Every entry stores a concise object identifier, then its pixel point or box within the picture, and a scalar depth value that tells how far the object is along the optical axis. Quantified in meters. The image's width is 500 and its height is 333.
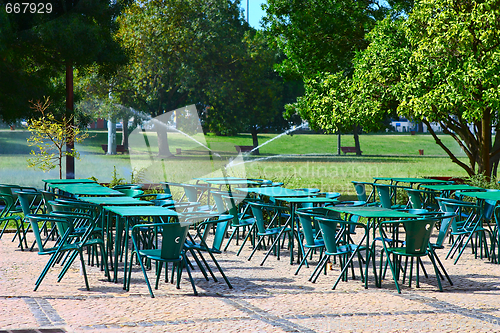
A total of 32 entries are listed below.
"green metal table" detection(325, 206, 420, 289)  12.44
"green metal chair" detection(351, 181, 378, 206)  21.45
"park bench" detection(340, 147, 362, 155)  95.81
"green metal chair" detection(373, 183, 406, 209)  19.73
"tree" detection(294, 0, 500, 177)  24.11
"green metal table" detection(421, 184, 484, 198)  19.32
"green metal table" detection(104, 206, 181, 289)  11.56
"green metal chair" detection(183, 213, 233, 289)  12.52
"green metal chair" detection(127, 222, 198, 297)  11.33
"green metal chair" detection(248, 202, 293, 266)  15.04
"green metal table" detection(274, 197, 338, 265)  15.05
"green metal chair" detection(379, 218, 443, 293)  11.89
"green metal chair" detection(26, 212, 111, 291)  11.86
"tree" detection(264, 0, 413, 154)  35.62
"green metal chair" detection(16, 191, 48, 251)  15.46
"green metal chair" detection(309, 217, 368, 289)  12.40
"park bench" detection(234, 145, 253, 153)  89.71
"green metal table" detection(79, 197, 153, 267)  13.69
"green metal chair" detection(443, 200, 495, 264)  15.67
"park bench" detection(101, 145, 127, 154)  81.36
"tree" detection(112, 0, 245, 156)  63.62
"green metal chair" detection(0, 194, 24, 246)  16.83
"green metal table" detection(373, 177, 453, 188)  22.36
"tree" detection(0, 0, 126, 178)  28.95
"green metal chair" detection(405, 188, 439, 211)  19.09
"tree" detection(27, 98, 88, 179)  27.20
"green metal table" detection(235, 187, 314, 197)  17.00
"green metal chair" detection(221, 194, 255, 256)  16.55
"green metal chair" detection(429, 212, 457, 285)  13.18
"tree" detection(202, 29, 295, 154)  68.37
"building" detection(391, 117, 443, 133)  119.80
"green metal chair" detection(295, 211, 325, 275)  13.34
